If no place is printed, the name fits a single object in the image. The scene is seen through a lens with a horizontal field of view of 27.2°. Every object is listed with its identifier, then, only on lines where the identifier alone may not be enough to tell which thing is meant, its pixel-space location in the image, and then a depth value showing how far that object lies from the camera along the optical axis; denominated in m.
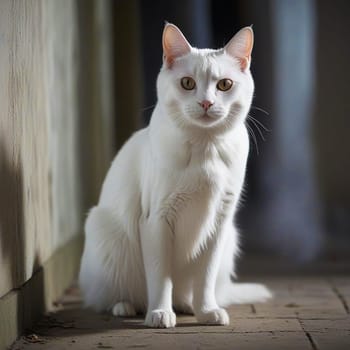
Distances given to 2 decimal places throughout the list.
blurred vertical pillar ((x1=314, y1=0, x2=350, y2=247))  7.02
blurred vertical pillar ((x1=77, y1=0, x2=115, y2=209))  4.17
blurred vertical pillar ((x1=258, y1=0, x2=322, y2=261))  7.06
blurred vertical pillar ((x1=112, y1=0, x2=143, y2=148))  5.37
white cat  2.39
